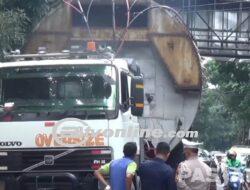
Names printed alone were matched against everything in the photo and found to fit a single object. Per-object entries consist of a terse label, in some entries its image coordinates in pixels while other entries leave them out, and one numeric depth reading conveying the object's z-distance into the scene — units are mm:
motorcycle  14672
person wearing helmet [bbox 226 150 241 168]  14891
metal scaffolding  20036
